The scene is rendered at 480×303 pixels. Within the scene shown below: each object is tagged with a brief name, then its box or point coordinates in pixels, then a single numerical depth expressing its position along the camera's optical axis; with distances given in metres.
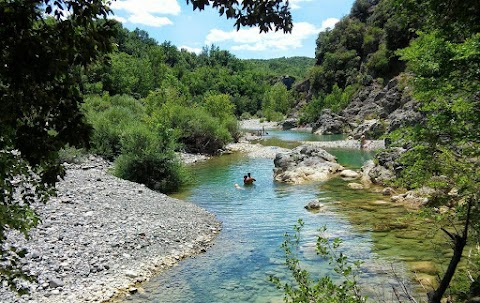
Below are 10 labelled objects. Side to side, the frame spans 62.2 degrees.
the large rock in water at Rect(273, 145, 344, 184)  27.98
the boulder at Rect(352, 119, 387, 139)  49.47
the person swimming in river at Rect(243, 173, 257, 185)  26.23
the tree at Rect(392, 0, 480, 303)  6.23
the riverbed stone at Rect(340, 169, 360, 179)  27.95
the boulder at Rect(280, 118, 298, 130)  89.44
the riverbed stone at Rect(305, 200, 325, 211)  19.86
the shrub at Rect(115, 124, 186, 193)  24.72
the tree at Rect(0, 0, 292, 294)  2.74
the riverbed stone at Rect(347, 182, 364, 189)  24.64
